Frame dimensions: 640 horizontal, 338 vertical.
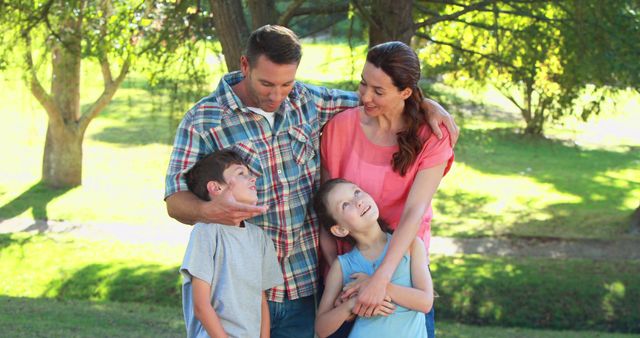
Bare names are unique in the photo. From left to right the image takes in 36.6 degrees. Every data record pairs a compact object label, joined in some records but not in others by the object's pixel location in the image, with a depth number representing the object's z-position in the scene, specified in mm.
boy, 3045
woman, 3223
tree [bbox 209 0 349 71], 6957
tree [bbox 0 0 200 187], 8352
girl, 3217
